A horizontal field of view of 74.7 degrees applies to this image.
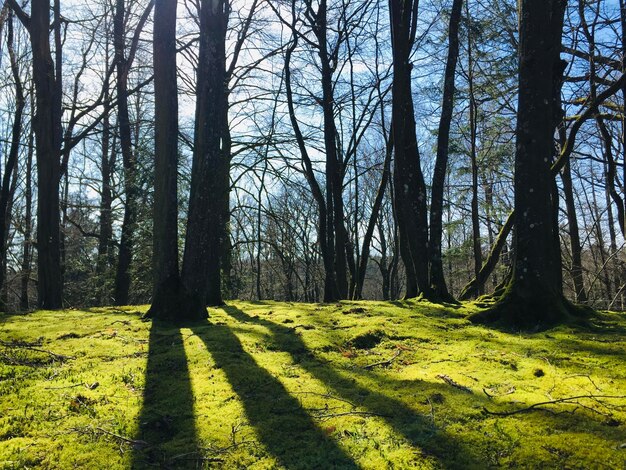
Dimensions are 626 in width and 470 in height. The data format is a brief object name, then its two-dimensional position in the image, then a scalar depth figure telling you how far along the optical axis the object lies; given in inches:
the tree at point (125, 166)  474.9
